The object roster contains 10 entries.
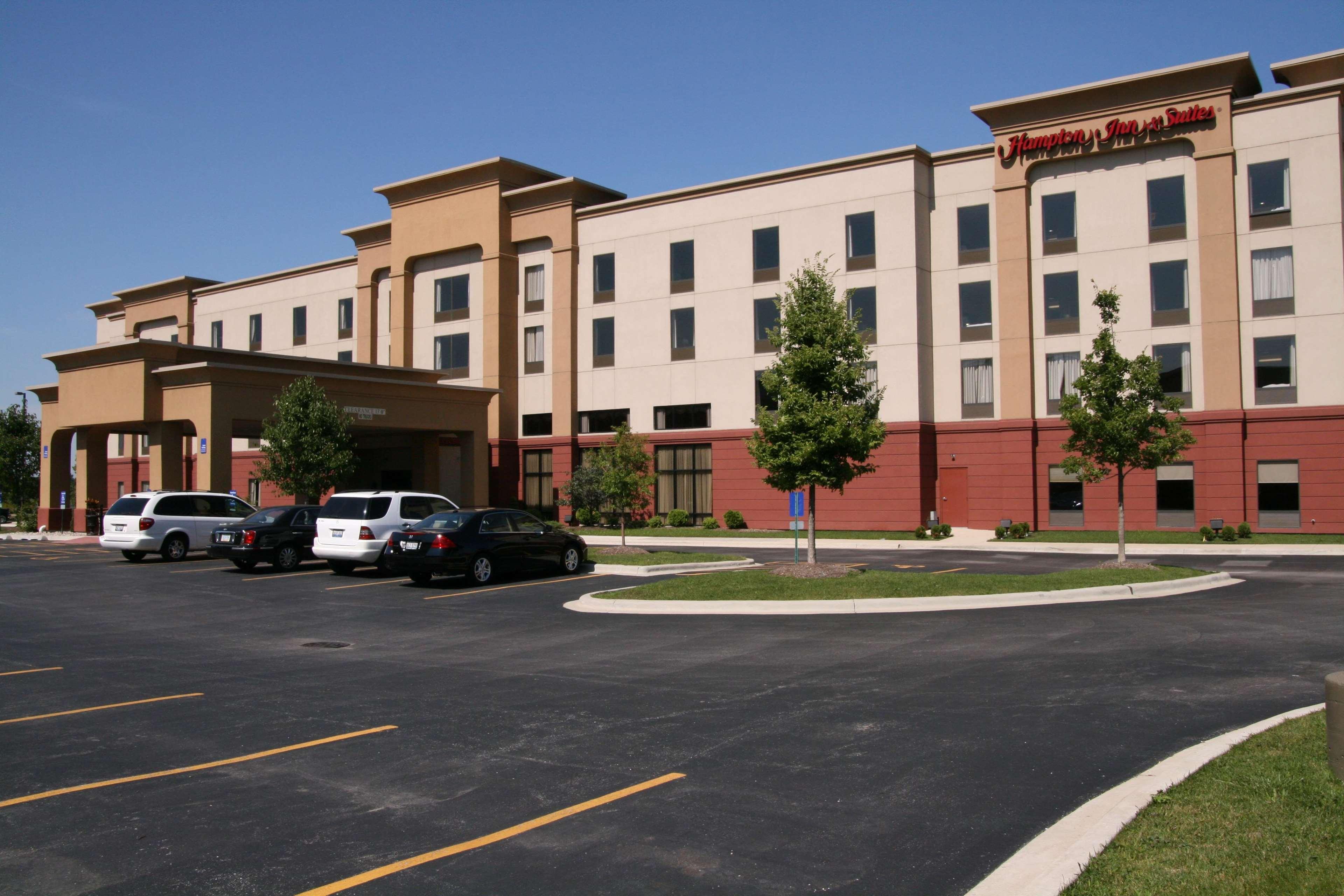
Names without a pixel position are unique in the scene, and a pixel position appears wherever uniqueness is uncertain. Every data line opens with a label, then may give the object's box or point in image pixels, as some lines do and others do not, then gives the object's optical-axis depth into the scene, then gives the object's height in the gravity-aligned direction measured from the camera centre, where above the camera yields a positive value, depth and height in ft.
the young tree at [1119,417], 73.26 +4.08
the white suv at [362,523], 75.77 -3.36
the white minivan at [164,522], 89.51 -3.76
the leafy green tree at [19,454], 185.78 +5.07
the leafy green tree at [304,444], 106.93 +3.70
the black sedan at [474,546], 68.03 -4.72
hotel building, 110.83 +19.82
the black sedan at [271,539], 80.53 -4.80
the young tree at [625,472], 94.63 +0.45
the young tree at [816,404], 68.39 +4.83
